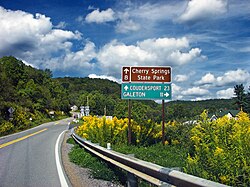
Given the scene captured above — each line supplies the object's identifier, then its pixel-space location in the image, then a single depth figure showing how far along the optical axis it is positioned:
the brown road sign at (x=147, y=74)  17.23
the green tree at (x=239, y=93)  88.06
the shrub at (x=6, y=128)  36.08
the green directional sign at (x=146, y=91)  17.28
